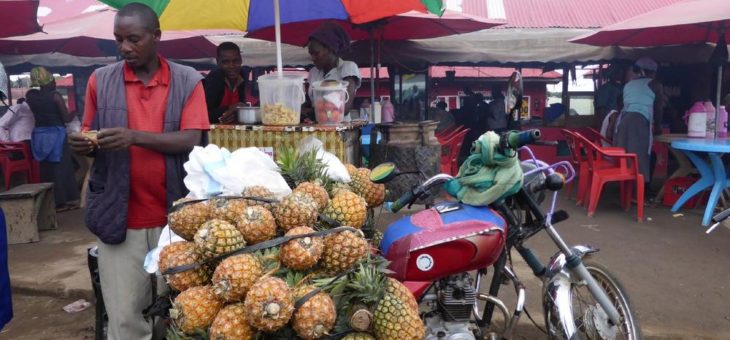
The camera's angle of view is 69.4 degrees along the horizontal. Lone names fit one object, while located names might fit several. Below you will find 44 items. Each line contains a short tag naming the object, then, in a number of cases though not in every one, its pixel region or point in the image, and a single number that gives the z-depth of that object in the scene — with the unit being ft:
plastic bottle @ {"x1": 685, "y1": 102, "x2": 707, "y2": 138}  22.43
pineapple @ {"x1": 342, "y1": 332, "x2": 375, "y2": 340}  5.67
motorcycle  7.45
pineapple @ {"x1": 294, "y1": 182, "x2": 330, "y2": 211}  6.97
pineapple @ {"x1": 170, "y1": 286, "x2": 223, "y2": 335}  5.58
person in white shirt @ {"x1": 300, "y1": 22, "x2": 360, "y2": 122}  13.65
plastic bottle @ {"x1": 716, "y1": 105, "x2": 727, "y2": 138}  22.75
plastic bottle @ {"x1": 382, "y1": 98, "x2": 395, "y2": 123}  33.68
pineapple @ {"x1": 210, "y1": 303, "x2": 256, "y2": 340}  5.39
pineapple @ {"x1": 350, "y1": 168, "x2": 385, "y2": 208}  8.42
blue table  19.79
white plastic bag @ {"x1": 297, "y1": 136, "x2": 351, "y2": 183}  8.14
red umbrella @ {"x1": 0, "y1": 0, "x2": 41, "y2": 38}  16.80
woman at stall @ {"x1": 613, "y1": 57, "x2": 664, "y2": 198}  23.67
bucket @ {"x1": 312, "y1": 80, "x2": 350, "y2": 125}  11.43
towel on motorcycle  7.88
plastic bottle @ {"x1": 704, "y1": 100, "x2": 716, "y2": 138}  22.52
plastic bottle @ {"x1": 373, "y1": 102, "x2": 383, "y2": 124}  23.00
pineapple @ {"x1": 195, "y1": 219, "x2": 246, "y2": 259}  5.77
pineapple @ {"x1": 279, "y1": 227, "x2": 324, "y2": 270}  5.76
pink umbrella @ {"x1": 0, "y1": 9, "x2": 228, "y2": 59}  26.43
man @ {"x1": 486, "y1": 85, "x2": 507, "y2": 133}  38.06
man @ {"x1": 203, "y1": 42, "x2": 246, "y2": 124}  13.28
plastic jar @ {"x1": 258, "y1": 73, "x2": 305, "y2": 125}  11.06
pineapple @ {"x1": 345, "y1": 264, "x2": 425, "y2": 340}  5.75
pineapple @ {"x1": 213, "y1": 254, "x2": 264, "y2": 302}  5.48
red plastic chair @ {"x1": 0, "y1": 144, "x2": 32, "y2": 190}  25.07
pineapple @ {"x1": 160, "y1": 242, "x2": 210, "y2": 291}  6.01
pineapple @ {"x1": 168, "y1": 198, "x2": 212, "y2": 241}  6.42
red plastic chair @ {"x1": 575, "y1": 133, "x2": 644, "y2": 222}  21.17
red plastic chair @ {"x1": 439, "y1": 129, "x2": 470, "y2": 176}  25.45
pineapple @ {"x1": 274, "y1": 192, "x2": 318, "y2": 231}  6.31
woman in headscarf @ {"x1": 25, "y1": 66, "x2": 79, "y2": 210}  24.70
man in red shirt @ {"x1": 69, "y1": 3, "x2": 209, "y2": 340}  7.86
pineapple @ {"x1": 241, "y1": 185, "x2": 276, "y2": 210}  6.58
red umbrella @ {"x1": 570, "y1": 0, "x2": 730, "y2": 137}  19.24
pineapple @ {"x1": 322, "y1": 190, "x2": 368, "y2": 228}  6.85
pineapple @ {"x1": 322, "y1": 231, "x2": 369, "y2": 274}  6.06
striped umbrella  14.19
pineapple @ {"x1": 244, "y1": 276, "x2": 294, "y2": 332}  5.17
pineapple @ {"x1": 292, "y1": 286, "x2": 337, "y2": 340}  5.34
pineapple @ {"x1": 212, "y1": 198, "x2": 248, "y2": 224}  6.33
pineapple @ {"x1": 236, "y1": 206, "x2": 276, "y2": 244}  6.01
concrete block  19.67
